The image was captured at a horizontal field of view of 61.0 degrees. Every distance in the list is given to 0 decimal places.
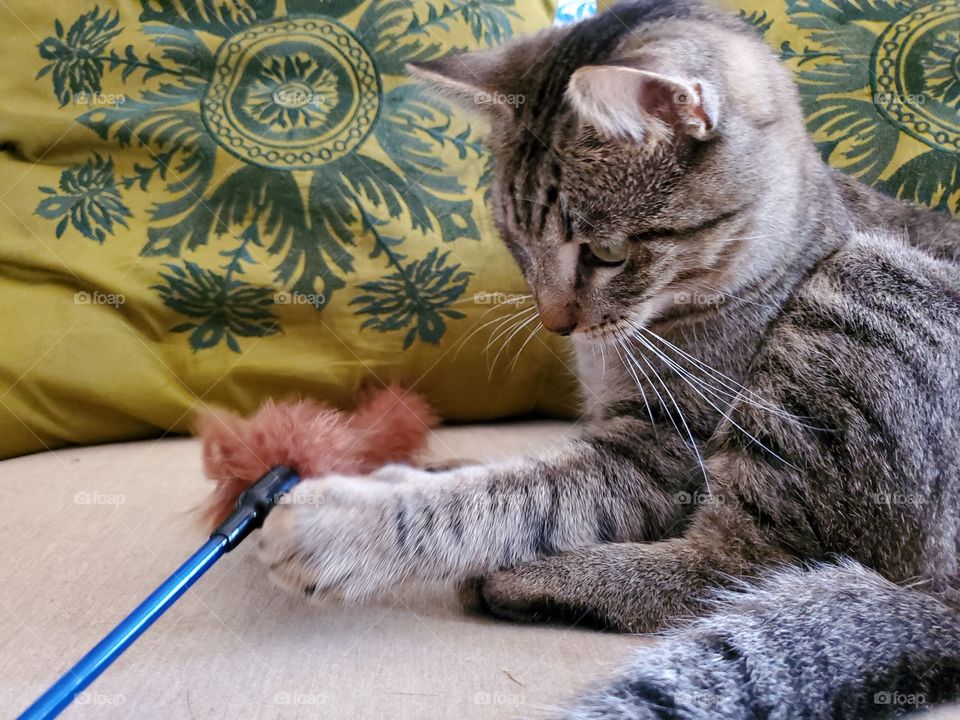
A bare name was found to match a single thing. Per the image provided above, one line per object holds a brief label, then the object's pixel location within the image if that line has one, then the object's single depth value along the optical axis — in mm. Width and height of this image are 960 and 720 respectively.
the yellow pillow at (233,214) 409
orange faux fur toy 297
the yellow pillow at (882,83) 417
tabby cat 251
